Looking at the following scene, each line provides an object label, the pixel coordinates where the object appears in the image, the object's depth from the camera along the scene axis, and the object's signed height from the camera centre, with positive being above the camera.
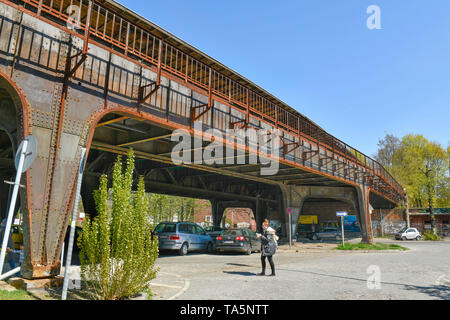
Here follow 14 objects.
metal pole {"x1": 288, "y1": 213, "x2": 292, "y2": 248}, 23.73 -0.73
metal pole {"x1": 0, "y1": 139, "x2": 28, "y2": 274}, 4.57 +0.23
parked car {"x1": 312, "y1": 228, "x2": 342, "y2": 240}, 36.81 -1.40
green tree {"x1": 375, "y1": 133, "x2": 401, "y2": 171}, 58.94 +14.09
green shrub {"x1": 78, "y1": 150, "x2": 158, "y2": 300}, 5.88 -0.55
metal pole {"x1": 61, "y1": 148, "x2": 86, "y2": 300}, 5.20 -0.37
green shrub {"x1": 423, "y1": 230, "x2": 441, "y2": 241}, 37.72 -1.40
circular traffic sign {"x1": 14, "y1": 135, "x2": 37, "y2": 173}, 5.12 +0.97
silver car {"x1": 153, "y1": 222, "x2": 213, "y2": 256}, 16.23 -1.03
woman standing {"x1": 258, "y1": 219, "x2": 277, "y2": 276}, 9.28 -0.73
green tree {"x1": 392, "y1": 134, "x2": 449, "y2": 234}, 42.59 +8.62
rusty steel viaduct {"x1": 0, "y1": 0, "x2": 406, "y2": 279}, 7.02 +3.24
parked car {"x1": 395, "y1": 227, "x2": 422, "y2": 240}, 39.06 -1.24
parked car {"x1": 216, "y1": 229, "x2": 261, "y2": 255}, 17.05 -1.19
